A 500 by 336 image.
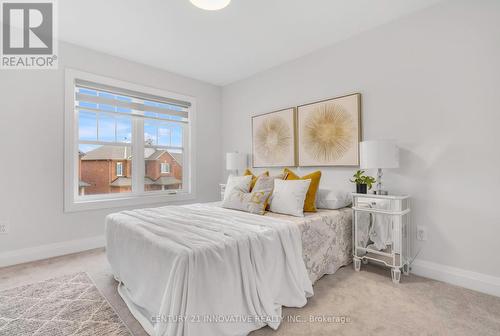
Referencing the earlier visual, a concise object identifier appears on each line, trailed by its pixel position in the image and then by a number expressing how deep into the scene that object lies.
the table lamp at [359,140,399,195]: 2.31
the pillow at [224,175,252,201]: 2.95
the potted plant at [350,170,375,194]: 2.53
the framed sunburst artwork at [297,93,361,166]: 2.88
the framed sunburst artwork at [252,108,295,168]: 3.54
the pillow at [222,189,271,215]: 2.59
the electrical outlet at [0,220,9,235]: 2.69
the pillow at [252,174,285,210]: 2.80
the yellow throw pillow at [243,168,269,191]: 3.05
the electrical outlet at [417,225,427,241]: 2.41
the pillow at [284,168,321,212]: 2.64
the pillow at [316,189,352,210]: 2.74
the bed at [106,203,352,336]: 1.35
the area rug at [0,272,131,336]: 1.61
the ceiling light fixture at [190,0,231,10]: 1.93
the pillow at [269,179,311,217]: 2.50
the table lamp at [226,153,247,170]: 4.03
